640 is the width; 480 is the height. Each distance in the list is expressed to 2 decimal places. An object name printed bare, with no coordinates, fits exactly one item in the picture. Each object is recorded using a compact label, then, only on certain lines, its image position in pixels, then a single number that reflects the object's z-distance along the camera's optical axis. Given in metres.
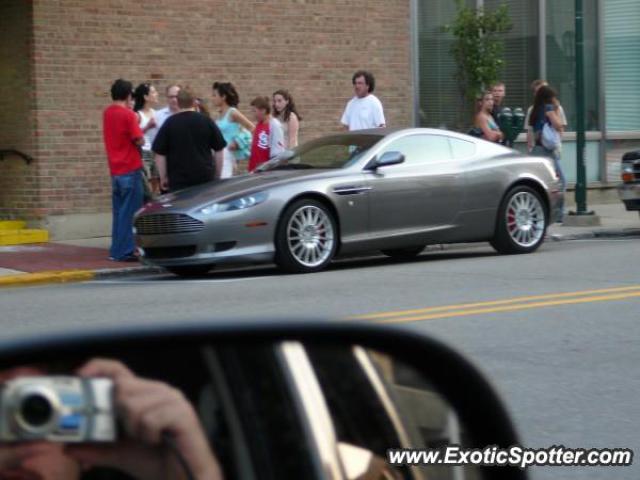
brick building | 16.03
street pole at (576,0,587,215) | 17.80
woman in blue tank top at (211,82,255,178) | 15.30
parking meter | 18.31
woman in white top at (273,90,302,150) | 15.60
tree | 19.38
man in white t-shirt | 15.84
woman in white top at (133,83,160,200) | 15.09
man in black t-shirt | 13.39
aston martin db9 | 12.20
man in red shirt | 14.14
